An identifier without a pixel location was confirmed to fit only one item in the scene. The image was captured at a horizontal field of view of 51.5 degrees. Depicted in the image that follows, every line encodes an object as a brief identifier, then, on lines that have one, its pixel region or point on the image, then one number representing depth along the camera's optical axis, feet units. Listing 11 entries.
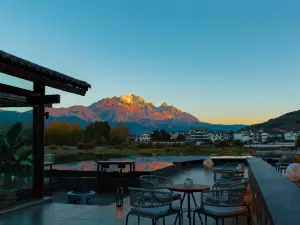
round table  14.54
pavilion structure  17.94
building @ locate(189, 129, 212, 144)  409.08
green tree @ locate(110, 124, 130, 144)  187.21
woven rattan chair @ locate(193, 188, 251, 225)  11.65
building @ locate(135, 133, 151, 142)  324.74
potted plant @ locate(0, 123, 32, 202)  18.75
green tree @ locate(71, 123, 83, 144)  156.60
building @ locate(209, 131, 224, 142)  426.92
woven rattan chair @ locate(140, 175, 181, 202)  16.08
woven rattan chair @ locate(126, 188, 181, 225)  12.32
